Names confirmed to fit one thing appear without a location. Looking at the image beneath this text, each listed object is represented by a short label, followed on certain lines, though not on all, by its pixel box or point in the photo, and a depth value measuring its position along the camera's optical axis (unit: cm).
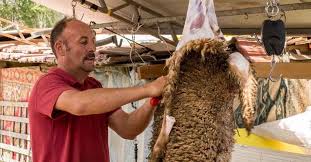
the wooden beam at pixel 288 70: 248
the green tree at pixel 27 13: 1673
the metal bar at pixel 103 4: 330
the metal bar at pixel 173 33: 339
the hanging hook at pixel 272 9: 181
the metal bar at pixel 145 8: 324
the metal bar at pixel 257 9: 237
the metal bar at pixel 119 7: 333
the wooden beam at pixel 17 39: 594
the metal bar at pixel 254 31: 334
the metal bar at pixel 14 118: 685
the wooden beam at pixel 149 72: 282
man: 211
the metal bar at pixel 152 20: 294
